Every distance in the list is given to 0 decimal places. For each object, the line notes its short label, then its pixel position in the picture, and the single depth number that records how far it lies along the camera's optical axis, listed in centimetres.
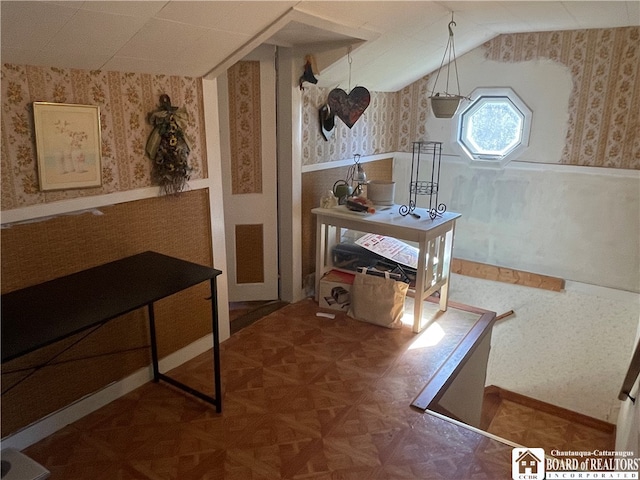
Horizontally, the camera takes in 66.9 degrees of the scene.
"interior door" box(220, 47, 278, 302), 328
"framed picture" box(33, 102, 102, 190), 196
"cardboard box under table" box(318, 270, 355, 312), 346
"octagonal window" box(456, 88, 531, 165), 398
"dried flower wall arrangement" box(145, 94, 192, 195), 240
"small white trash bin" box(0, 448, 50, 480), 167
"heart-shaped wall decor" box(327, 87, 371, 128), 328
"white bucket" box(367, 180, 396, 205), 348
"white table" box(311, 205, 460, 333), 307
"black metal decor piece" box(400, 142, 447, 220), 443
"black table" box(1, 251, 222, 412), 161
